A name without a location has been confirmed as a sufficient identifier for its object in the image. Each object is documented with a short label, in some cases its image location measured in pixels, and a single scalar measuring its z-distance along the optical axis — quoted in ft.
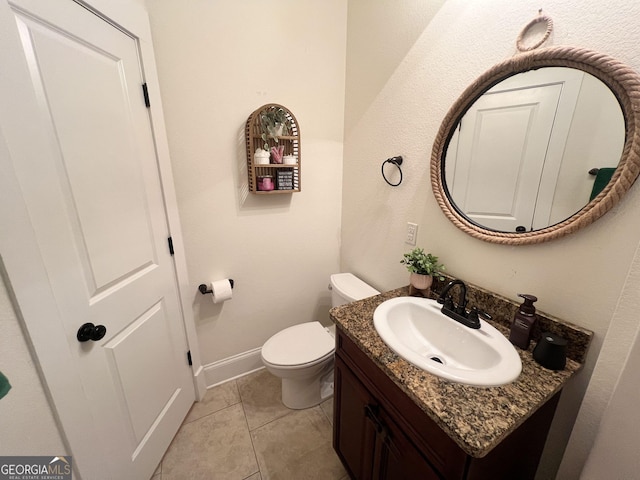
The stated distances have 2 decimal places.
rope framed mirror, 2.12
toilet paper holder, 4.90
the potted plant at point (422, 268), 3.71
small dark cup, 2.32
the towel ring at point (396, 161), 4.23
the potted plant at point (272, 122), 4.60
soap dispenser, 2.61
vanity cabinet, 2.05
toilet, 4.52
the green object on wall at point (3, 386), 1.51
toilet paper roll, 4.85
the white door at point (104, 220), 2.36
